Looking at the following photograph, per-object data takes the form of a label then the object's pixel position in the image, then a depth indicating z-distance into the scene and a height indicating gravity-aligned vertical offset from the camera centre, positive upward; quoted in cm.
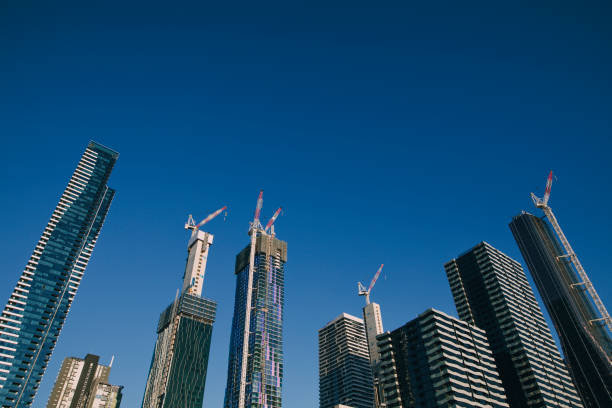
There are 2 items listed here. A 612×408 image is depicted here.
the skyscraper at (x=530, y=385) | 18560 +3799
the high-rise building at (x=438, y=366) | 15238 +3950
